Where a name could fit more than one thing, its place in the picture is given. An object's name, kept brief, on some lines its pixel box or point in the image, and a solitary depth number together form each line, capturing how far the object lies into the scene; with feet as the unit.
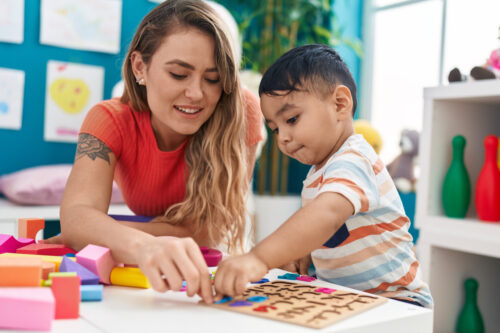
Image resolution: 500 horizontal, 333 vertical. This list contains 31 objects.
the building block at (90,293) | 2.05
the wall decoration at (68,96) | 8.96
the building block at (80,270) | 2.19
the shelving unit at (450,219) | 5.07
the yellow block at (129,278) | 2.34
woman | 3.58
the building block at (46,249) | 2.81
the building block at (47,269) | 2.12
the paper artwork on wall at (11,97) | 8.51
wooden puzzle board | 1.83
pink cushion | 7.30
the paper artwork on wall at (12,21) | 8.41
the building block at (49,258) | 2.35
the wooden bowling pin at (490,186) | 4.82
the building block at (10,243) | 2.79
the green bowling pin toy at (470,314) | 5.32
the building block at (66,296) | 1.81
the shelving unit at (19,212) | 6.86
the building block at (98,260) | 2.31
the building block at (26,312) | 1.66
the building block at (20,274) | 1.87
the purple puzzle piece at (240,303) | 2.01
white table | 1.73
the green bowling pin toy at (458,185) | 5.11
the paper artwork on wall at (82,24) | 8.86
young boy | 2.32
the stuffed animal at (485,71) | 4.93
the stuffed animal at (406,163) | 8.66
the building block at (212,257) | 2.95
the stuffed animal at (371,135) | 8.84
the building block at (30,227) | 3.46
